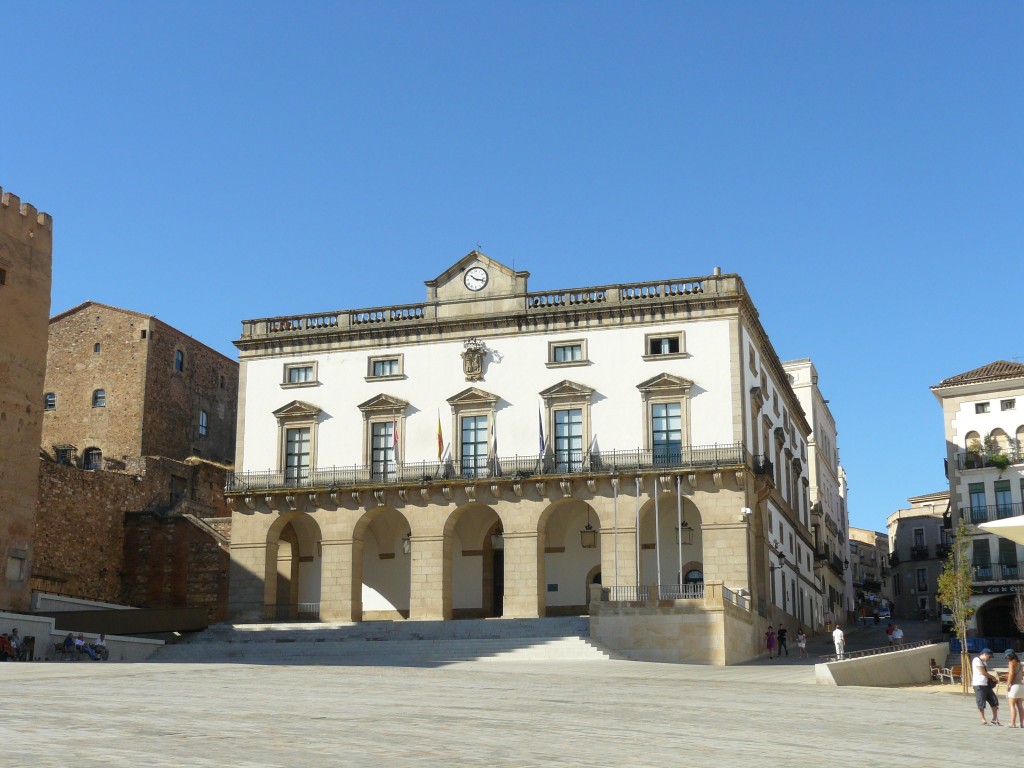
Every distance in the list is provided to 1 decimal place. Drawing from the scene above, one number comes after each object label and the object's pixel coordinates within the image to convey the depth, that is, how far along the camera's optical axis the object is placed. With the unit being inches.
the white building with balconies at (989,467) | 2164.1
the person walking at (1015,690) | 931.3
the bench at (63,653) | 1440.7
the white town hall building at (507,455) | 1734.7
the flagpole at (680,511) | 1675.7
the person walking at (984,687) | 939.3
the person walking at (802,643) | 1725.9
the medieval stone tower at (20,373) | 1771.7
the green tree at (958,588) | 1470.8
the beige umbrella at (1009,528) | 911.0
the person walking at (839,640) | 1471.5
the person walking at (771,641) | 1716.3
